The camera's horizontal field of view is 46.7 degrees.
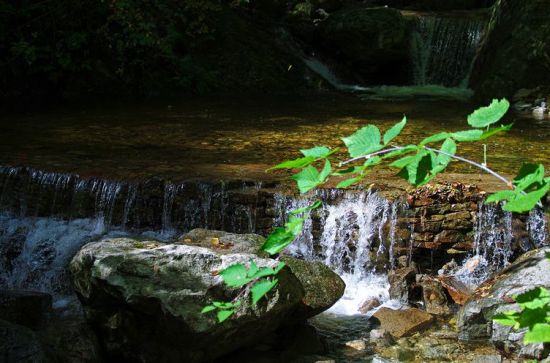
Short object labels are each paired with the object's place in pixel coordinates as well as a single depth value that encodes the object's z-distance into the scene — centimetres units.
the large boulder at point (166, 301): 376
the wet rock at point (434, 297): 489
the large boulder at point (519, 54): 1154
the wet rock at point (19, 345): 354
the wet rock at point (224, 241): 454
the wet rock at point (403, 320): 457
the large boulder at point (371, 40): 1503
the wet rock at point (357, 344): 440
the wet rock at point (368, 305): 505
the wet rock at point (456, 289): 499
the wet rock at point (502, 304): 421
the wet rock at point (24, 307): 436
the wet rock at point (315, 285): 443
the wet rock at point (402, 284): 511
